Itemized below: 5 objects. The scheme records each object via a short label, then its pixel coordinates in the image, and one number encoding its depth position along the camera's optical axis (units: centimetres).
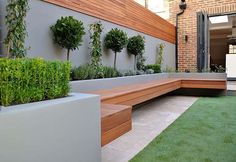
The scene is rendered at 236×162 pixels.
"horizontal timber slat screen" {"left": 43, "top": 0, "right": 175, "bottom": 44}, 411
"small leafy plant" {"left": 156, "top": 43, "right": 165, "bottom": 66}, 728
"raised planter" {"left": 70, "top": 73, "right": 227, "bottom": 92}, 325
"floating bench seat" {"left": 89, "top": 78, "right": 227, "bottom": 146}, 197
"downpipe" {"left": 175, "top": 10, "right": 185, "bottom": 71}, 860
